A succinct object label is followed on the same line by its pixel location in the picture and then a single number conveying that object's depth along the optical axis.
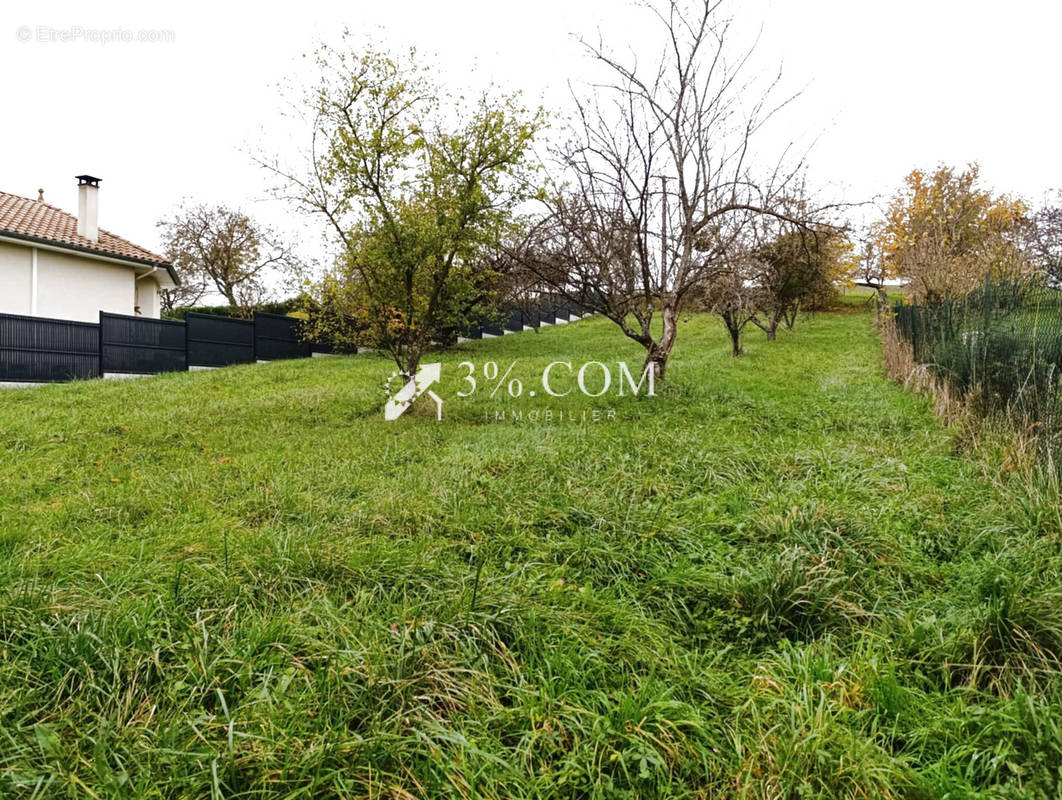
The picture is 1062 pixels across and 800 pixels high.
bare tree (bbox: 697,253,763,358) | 9.05
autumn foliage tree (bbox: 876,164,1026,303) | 20.02
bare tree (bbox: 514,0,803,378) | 7.81
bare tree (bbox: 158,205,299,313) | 23.80
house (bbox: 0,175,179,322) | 13.84
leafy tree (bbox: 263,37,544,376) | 6.78
